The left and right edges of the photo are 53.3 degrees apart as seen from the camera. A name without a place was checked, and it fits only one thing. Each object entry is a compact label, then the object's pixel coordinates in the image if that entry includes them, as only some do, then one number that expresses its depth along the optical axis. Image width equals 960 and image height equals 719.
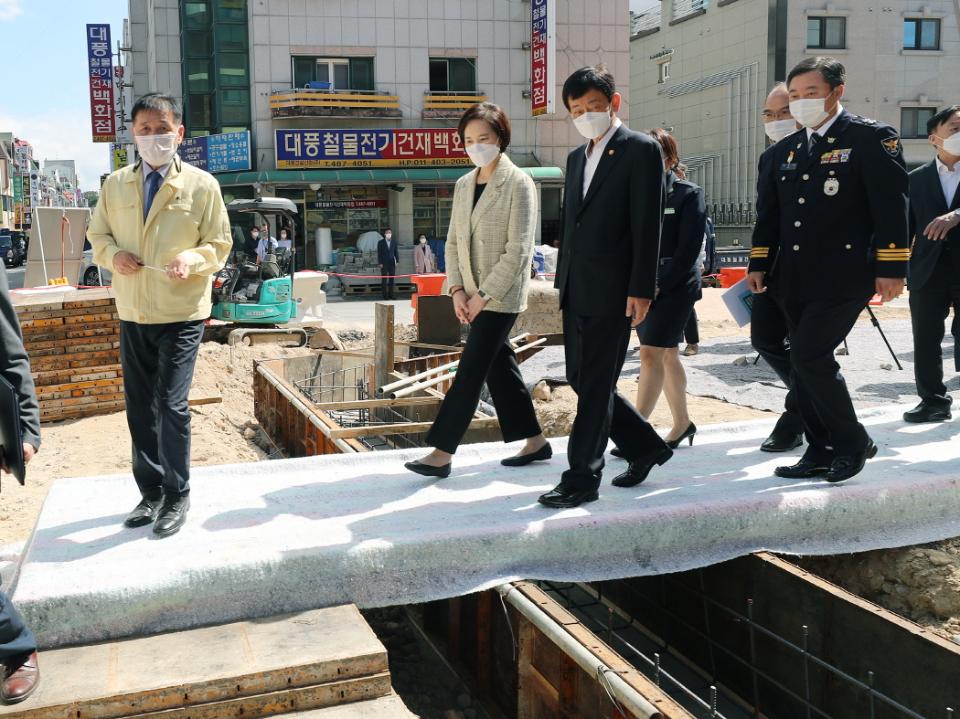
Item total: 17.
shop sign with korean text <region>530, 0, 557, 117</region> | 27.25
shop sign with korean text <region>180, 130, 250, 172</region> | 27.69
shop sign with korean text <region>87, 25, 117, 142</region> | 34.44
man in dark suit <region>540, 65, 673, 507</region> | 4.27
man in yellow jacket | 4.06
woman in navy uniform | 5.25
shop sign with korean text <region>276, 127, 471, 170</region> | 27.50
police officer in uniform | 4.50
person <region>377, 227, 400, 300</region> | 26.59
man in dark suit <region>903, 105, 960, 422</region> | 6.08
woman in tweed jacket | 4.68
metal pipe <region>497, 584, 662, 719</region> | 3.01
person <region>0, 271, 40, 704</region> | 2.91
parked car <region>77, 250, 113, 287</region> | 25.62
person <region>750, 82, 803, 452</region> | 5.27
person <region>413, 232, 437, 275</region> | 27.58
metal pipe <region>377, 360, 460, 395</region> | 8.67
